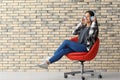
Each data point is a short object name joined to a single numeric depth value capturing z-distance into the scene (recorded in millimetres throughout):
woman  5039
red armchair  4942
